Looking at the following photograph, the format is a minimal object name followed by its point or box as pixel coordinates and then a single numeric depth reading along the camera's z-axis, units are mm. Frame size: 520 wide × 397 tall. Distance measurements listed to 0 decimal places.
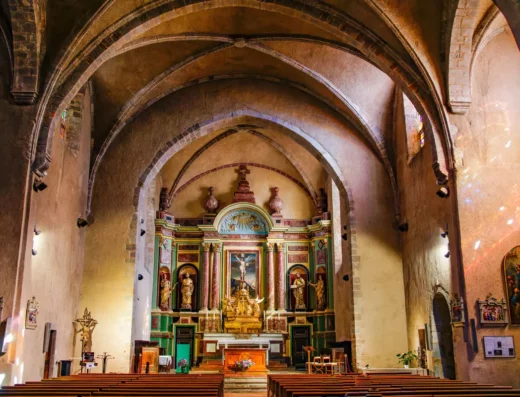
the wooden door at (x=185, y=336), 21359
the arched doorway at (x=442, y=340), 13023
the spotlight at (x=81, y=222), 14617
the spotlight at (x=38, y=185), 10844
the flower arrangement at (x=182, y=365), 18883
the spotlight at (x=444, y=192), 11435
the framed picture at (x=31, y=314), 10836
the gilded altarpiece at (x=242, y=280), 20984
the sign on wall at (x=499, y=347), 10375
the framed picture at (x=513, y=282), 10477
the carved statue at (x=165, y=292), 21109
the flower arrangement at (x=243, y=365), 16453
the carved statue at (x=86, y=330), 14280
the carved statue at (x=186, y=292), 21781
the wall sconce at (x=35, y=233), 11317
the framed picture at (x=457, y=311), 10648
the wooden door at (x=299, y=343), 21281
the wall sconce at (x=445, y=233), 11992
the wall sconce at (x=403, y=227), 15219
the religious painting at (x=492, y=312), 10469
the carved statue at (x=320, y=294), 21516
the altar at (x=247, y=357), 17281
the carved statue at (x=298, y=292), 22109
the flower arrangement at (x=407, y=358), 14134
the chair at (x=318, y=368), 15317
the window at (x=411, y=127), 14680
